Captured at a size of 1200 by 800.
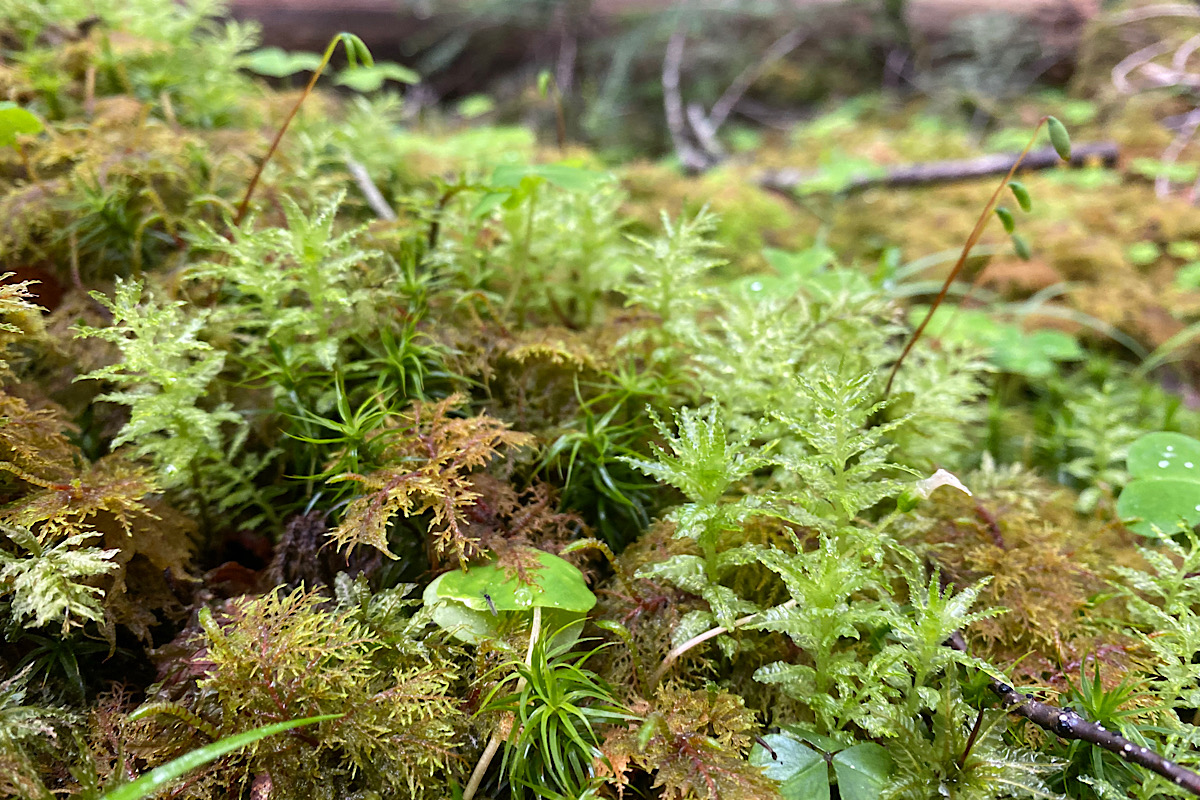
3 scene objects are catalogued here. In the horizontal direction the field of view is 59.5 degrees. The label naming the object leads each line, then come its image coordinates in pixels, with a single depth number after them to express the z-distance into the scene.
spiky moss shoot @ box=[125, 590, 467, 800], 0.12
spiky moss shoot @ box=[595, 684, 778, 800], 0.12
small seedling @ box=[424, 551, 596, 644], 0.13
